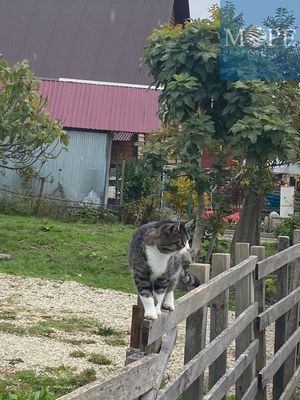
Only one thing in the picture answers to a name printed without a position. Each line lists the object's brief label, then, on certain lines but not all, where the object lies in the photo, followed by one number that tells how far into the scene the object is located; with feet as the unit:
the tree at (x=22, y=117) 37.19
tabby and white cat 11.37
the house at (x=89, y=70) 61.26
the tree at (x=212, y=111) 30.48
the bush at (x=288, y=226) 41.63
